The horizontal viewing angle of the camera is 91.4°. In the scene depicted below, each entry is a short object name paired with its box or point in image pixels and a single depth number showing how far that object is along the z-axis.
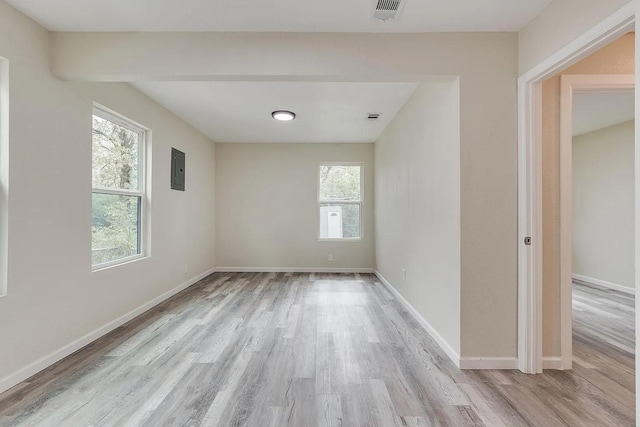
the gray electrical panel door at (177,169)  4.27
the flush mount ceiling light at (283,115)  4.07
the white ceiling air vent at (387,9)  1.91
